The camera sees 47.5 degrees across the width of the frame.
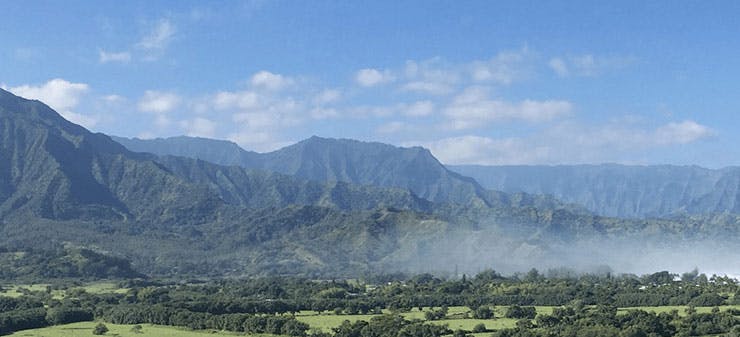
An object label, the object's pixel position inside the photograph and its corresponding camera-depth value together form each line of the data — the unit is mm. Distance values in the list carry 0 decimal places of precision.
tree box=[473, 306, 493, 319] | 171625
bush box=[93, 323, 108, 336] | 144875
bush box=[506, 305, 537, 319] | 171625
